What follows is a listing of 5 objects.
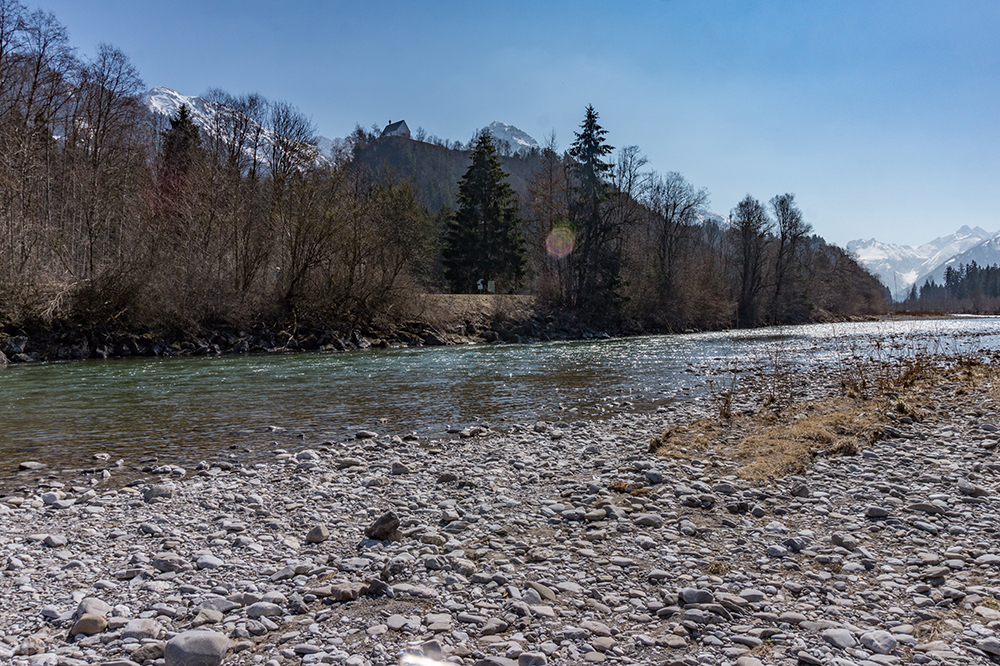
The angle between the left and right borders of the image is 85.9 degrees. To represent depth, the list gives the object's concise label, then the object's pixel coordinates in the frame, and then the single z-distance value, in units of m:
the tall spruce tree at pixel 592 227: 41.16
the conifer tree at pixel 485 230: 46.41
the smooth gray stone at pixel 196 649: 2.79
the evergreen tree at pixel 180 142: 35.66
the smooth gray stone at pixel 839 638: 2.87
